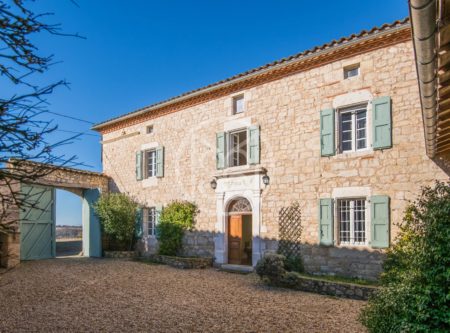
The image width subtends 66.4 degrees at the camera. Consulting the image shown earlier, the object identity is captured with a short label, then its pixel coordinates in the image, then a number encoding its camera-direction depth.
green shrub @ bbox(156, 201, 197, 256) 11.54
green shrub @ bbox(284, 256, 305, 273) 8.84
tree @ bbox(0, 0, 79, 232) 2.28
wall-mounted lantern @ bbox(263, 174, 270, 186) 9.70
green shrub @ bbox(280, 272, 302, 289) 7.82
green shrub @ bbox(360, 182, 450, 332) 3.28
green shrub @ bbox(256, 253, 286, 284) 7.82
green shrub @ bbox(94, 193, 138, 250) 12.82
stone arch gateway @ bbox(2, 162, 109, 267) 12.30
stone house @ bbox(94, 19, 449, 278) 7.69
